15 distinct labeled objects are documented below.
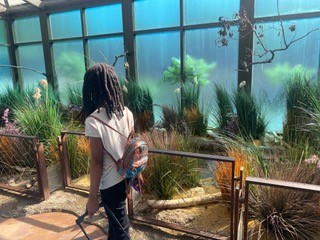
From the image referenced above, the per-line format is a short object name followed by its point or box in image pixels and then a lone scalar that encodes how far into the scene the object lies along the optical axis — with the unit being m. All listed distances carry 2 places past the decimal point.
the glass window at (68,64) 6.76
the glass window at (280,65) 4.51
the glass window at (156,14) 5.47
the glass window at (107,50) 6.25
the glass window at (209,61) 5.16
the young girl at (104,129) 1.40
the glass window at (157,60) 5.69
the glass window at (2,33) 7.64
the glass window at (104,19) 6.08
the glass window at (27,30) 7.31
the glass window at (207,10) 4.95
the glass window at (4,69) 7.70
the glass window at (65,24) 6.63
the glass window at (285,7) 4.38
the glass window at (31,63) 7.47
